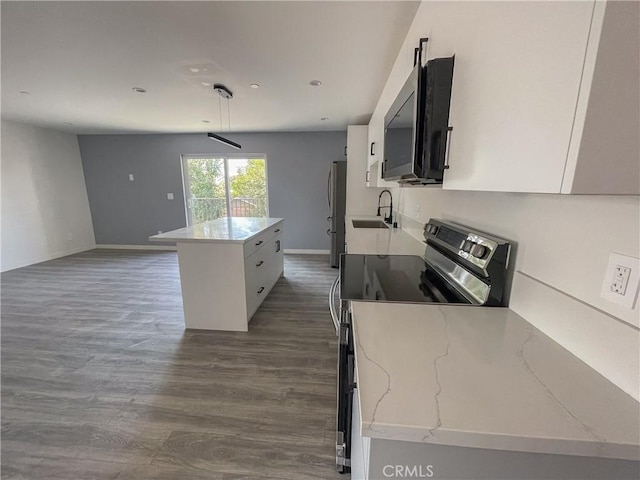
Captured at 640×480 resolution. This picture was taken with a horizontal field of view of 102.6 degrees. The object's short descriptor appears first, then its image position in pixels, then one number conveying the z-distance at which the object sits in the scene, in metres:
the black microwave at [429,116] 0.87
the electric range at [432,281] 0.91
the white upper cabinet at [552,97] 0.37
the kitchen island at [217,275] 2.26
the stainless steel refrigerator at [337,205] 4.06
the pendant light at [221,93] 2.56
